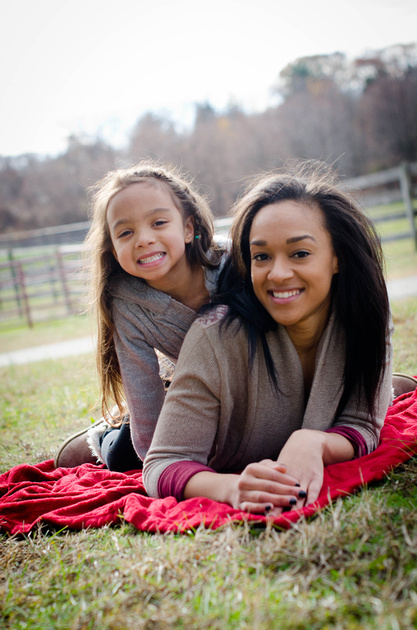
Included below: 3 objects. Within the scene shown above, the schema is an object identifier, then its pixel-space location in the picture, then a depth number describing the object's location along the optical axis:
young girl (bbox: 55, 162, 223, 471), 2.57
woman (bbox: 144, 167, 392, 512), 2.07
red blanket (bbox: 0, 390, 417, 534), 1.85
